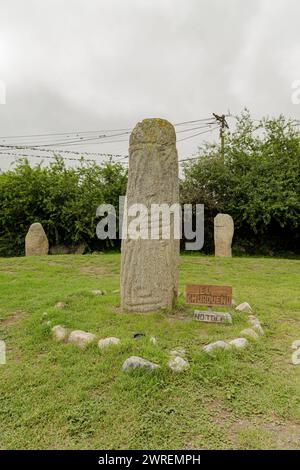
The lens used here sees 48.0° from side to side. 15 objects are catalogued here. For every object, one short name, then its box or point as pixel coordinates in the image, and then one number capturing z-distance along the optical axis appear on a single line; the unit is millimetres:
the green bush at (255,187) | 12859
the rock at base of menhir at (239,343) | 3221
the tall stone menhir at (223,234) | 11672
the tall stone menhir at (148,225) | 4160
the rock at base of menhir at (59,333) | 3439
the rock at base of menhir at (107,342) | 3181
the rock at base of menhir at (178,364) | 2760
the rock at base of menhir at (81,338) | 3263
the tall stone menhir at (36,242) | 11789
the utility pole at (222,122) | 17047
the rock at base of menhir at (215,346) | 3091
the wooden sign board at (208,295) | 4129
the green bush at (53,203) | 13266
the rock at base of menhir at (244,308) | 4469
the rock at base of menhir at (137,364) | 2730
